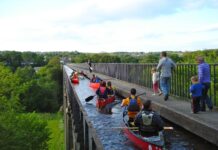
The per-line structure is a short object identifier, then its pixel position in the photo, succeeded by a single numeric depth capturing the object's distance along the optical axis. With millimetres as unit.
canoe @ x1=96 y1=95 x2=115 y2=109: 17953
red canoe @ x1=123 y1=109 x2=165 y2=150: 9359
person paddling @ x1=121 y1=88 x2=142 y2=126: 12820
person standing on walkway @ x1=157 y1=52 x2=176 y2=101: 16797
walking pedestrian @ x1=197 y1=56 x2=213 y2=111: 13297
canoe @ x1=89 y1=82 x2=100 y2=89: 29570
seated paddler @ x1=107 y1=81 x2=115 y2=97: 19381
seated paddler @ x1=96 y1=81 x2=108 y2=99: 18344
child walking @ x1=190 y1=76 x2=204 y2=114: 12797
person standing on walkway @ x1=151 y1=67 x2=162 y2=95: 19516
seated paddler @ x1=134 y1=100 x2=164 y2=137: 10117
